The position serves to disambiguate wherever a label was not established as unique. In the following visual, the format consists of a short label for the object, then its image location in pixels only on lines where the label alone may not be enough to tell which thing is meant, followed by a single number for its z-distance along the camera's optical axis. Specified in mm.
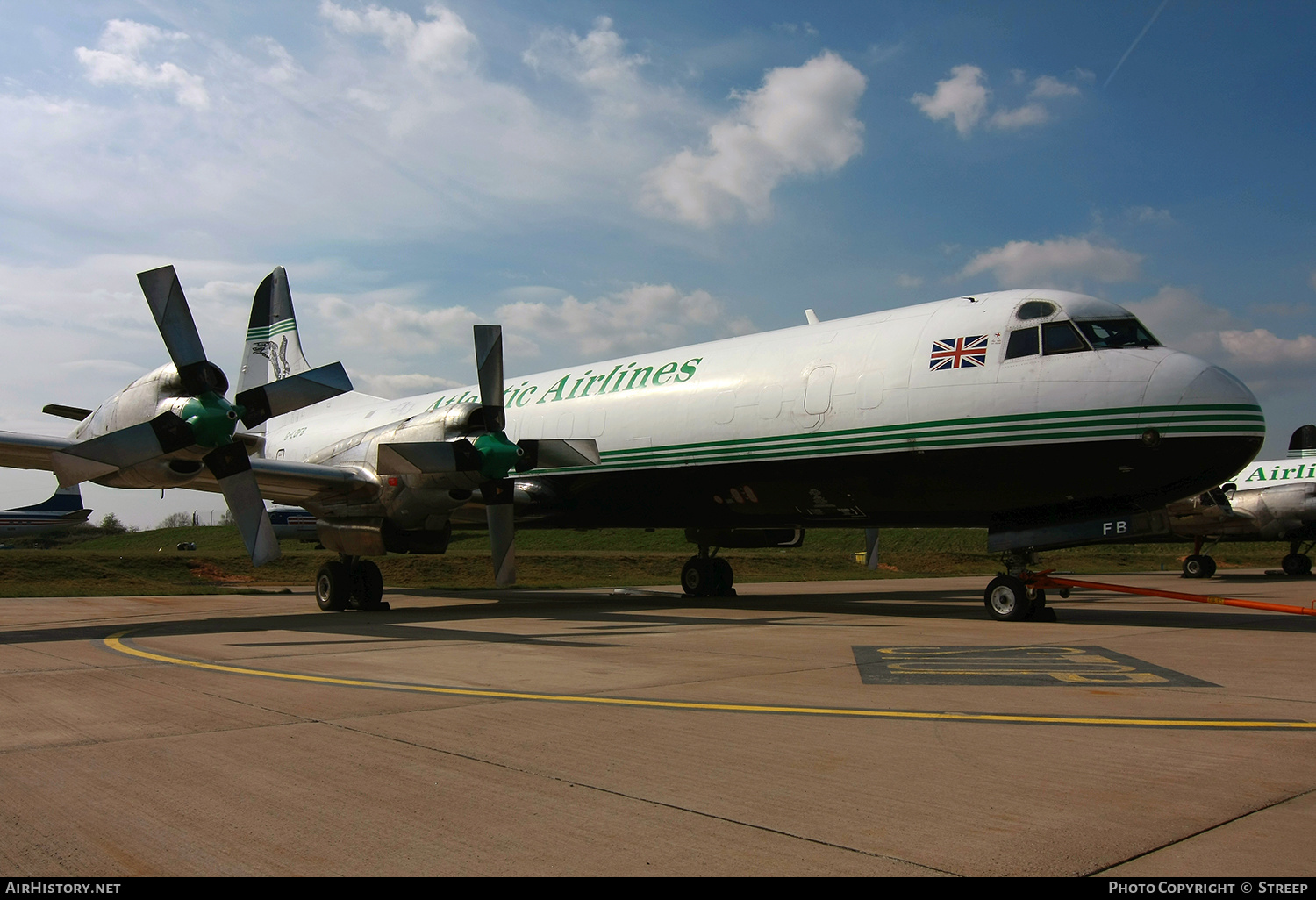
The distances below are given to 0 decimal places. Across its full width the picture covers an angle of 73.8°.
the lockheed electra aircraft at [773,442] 11680
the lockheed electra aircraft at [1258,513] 30828
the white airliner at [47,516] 53000
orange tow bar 11875
